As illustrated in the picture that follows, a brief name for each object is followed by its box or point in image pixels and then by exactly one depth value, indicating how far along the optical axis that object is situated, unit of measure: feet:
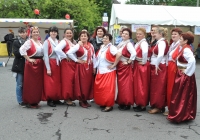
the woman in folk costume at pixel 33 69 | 16.84
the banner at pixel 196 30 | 47.56
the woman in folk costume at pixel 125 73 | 16.99
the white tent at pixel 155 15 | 45.91
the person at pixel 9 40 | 52.85
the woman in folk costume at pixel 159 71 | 16.24
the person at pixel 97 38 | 18.40
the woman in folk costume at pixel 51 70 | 17.26
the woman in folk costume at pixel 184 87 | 14.71
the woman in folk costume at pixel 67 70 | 17.66
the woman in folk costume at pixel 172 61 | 16.24
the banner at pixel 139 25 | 45.98
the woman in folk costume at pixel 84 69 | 17.71
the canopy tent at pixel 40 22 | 53.67
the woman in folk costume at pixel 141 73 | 16.80
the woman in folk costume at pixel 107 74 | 17.26
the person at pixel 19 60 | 17.30
